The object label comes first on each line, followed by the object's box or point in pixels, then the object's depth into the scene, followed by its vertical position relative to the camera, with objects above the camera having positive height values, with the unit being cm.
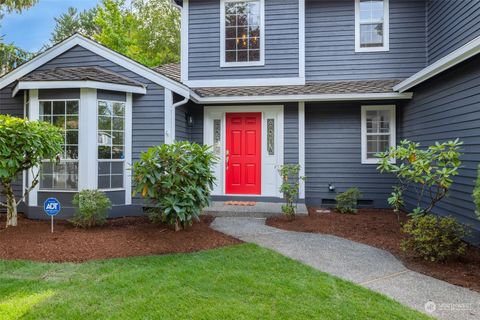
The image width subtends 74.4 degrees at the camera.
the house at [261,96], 624 +137
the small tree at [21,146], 481 +19
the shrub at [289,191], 620 -63
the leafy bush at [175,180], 483 -33
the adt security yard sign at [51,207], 504 -77
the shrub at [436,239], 382 -97
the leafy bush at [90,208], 536 -84
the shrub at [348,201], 711 -93
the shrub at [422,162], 406 -3
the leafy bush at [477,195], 341 -38
